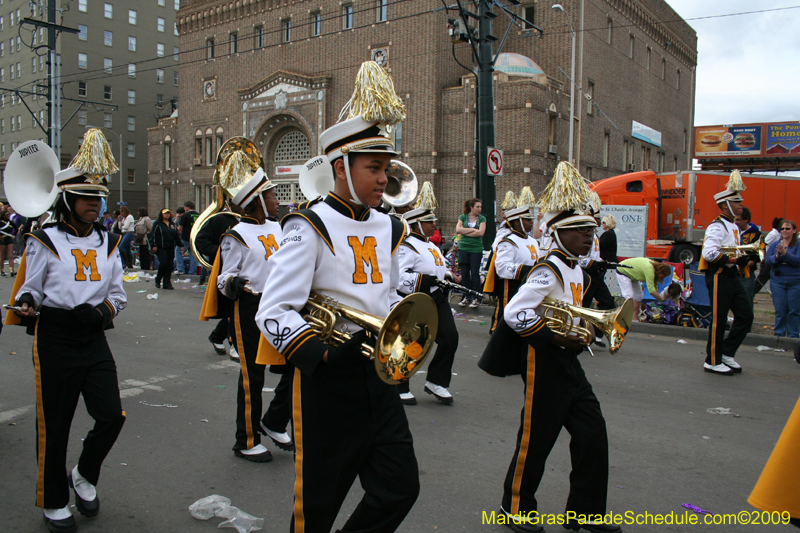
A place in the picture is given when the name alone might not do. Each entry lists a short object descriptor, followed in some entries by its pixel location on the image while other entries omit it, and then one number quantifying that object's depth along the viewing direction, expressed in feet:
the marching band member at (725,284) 23.79
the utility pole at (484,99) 43.09
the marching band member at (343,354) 7.84
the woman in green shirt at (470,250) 41.50
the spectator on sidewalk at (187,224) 49.52
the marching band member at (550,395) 10.81
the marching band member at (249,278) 14.71
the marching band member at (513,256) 24.09
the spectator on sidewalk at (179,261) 62.44
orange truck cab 70.69
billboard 128.67
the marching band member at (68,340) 11.30
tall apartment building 196.24
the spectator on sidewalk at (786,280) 31.19
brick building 95.76
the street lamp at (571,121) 84.80
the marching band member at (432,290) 19.30
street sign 43.27
